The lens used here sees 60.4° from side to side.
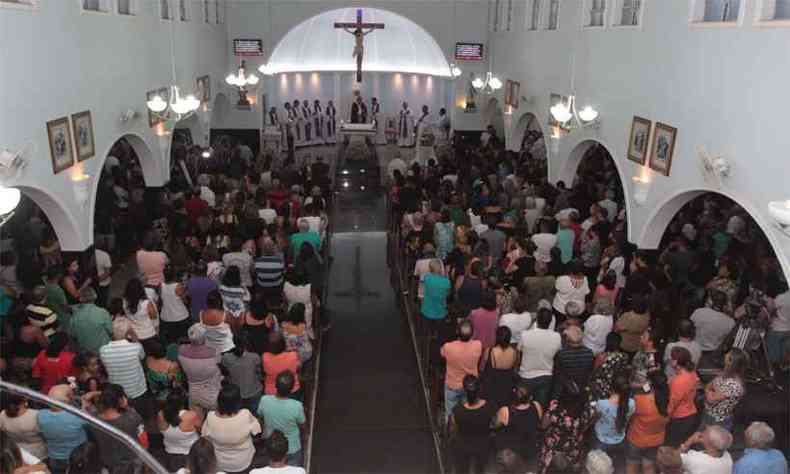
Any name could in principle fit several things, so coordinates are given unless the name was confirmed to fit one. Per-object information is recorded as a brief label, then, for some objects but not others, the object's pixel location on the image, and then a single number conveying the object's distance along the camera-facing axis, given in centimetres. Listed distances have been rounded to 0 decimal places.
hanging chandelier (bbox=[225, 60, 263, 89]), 1734
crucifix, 1903
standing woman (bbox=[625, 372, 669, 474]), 532
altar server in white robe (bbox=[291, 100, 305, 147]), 2269
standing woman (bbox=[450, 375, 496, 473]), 512
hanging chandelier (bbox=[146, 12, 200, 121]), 1069
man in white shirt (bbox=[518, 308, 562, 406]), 599
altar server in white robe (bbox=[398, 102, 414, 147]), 2342
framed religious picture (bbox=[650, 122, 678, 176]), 857
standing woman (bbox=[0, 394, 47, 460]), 482
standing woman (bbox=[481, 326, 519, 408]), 574
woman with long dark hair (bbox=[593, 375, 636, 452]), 521
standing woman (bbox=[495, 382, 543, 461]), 505
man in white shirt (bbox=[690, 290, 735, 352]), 665
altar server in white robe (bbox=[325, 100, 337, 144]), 2375
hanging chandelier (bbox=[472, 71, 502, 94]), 1742
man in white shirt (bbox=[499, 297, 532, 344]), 643
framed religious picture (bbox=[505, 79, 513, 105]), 1667
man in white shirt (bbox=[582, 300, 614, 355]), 638
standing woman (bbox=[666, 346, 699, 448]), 538
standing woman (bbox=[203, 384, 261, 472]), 481
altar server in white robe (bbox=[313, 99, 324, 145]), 2342
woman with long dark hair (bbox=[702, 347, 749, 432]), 539
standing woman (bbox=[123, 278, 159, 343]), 652
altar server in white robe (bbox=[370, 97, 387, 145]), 2361
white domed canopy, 2202
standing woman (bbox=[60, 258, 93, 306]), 748
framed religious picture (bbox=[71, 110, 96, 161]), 844
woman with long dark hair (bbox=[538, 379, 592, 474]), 517
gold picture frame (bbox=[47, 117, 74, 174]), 774
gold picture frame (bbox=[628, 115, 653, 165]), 930
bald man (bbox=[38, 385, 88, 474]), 491
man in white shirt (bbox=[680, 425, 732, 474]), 454
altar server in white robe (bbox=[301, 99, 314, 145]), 2311
